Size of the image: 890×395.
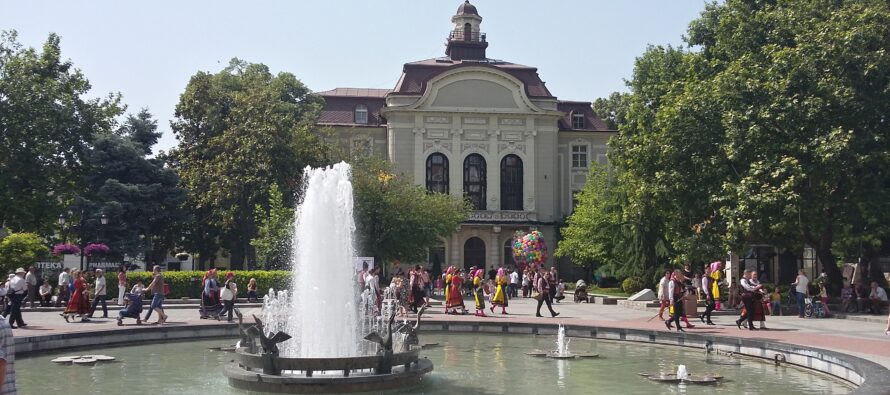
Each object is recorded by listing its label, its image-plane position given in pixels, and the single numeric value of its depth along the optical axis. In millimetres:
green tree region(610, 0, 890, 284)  26469
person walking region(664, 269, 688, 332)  21328
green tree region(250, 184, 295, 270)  38188
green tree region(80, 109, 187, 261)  41844
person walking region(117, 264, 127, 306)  26969
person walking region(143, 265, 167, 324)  22984
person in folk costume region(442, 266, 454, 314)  28188
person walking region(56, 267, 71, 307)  29547
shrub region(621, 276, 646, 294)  41031
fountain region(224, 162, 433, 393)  12547
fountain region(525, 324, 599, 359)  16991
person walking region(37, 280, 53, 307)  30256
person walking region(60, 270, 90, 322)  23797
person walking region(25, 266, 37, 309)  29344
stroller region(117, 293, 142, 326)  22578
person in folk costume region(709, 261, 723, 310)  27719
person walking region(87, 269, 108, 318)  25569
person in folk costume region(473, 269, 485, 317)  26609
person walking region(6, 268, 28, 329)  21562
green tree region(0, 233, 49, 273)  31906
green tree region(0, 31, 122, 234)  40938
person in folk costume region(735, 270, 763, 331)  21922
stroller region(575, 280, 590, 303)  37656
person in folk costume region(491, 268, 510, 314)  27859
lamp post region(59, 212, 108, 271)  37594
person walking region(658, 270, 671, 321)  22844
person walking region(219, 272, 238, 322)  23797
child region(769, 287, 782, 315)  27297
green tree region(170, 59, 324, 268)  43375
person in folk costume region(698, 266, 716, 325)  23469
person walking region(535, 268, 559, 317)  26250
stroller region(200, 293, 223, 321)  24562
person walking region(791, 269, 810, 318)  26594
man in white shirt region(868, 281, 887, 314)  26609
